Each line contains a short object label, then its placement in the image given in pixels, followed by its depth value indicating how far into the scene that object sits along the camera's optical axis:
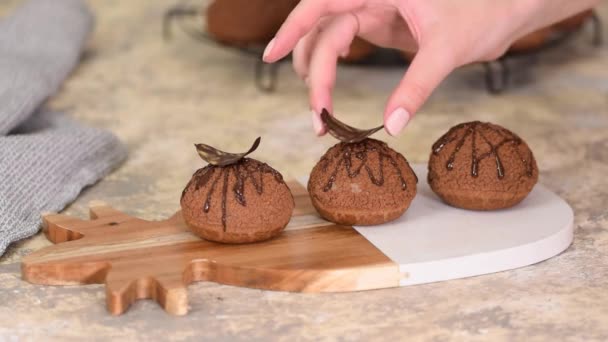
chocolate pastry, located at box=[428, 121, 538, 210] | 0.97
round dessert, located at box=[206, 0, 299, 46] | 1.27
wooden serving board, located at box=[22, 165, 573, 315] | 0.90
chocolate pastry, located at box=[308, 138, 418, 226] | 0.95
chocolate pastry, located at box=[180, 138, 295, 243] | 0.92
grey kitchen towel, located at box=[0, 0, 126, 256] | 1.01
